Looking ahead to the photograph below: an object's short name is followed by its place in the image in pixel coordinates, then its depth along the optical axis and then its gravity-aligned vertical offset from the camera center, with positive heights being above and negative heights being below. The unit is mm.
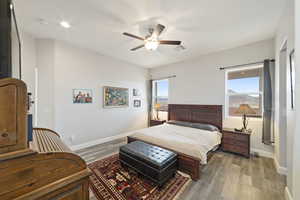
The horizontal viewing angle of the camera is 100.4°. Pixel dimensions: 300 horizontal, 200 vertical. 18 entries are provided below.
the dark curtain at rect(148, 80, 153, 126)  5547 +173
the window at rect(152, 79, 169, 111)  5312 +263
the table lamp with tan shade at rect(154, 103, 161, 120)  5098 -345
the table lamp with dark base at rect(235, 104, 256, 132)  2950 -253
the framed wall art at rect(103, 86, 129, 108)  4086 +101
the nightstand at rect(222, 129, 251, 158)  2971 -1040
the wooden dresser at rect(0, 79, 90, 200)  597 -352
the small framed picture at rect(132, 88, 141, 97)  5006 +298
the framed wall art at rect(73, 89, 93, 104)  3439 +109
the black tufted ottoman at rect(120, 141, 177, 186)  1952 -1036
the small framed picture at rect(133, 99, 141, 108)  5025 -131
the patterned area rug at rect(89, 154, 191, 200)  1813 -1380
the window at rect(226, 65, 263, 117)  3275 +316
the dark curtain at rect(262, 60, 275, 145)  2906 -64
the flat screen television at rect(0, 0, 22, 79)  771 +380
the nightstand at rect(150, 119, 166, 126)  4822 -865
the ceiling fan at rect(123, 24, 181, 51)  2314 +1112
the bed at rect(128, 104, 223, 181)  2252 -834
